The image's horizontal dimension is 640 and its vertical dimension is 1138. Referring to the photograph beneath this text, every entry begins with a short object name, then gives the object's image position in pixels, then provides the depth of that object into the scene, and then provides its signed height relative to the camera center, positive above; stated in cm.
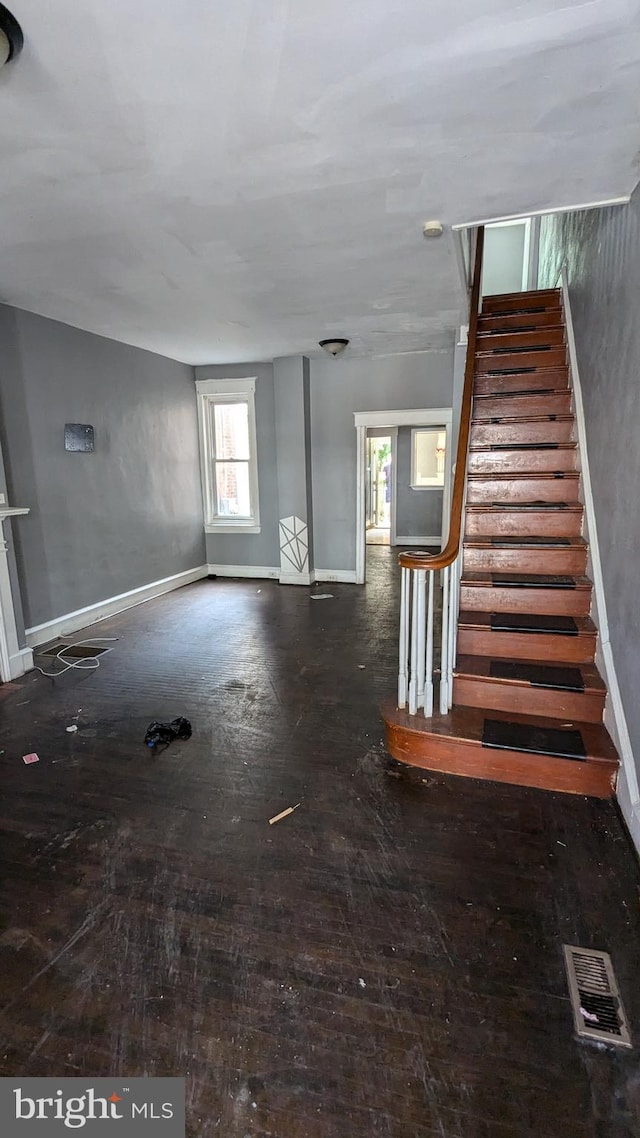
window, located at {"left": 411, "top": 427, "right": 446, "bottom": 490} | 896 +24
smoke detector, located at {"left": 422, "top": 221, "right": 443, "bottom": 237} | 266 +126
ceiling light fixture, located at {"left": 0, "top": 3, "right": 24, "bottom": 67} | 140 +123
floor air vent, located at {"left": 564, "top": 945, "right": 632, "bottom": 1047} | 131 -141
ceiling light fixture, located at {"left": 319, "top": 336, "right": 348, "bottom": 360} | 503 +125
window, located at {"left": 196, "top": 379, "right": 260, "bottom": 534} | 642 +24
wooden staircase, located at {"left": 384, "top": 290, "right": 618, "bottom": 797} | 234 -78
